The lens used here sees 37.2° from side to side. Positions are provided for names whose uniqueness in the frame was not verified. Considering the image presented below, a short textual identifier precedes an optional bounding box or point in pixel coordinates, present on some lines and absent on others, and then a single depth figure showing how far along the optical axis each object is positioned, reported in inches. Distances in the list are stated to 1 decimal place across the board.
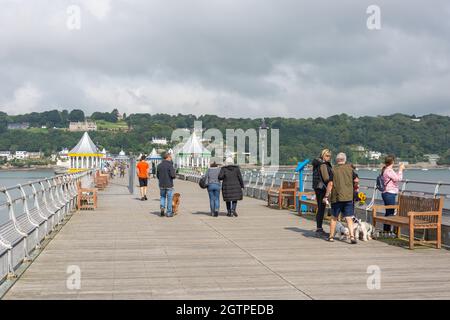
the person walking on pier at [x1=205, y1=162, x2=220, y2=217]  709.9
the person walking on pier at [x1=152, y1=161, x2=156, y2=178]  2537.9
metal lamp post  1562.5
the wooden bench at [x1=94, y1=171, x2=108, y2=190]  1415.8
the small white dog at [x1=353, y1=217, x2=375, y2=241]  486.6
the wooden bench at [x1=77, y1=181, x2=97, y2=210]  799.1
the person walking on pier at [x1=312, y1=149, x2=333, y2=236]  503.5
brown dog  718.6
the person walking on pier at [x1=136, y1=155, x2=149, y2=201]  964.0
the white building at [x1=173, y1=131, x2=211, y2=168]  2849.4
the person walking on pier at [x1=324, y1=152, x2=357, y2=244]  471.8
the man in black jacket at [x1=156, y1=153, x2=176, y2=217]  710.5
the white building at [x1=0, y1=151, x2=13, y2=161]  6653.5
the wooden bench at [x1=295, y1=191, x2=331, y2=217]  670.6
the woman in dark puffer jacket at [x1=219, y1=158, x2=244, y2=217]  697.0
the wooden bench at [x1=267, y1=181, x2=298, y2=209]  803.4
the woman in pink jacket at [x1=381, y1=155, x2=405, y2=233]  536.1
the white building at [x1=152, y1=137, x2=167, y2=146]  6589.6
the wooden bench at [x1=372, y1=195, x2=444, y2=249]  445.7
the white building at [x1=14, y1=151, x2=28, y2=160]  6737.2
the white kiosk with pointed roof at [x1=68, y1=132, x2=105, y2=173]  2632.9
